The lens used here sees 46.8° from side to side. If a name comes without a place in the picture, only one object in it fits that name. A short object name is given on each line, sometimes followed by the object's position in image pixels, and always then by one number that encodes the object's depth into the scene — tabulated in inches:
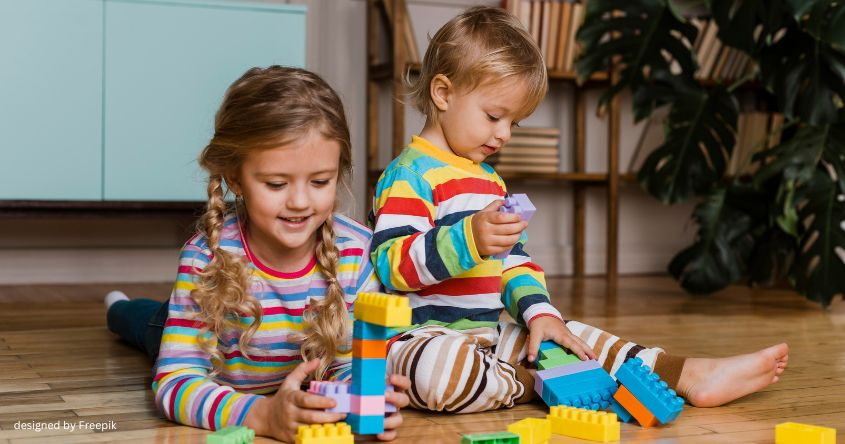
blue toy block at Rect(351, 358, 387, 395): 43.3
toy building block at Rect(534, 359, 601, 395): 54.1
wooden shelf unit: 133.6
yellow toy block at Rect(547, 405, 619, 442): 48.1
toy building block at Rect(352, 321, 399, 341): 42.8
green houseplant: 106.0
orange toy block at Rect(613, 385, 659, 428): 51.7
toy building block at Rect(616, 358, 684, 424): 50.8
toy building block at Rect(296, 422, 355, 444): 42.1
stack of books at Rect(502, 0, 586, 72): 142.1
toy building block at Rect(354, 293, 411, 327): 40.8
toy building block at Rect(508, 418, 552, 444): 45.1
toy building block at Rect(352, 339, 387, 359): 43.1
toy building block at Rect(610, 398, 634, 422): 53.4
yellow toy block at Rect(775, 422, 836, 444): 45.1
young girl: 49.0
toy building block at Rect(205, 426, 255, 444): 41.1
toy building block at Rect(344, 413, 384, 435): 44.0
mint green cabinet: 103.7
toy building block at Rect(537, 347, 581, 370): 56.5
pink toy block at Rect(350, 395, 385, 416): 43.8
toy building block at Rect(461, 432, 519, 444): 42.5
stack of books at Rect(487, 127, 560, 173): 142.0
